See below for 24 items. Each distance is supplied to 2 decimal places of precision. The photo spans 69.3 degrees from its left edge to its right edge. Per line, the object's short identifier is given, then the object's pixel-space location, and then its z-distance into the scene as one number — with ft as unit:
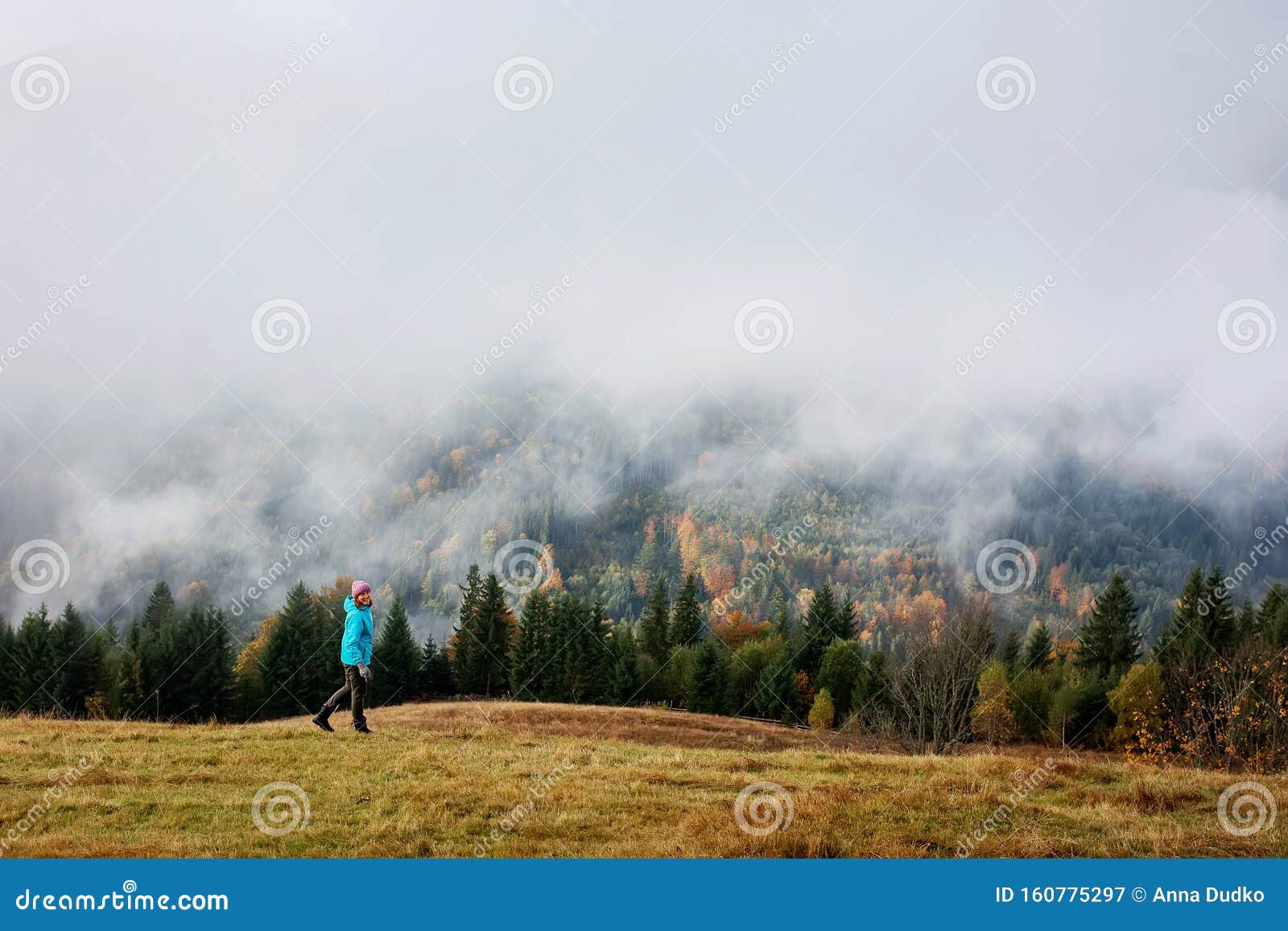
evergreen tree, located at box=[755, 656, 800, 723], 264.72
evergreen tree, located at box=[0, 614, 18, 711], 213.05
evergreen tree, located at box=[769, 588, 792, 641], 329.40
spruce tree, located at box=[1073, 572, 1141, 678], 322.55
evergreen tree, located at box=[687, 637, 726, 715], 264.11
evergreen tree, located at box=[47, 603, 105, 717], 207.72
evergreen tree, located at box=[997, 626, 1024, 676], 267.59
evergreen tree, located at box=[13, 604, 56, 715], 206.80
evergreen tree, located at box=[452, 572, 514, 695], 276.41
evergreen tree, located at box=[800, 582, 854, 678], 279.69
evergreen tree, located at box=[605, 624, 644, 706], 268.82
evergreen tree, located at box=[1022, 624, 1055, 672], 276.62
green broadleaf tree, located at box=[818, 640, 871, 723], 256.32
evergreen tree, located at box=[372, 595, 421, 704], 248.73
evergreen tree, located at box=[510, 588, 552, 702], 268.00
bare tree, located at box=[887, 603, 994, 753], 149.59
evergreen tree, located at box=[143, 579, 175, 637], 283.18
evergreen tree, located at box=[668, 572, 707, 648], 315.19
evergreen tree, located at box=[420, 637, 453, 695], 275.18
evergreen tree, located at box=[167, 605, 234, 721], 209.05
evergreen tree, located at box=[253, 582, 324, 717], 228.02
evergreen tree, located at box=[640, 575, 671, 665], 306.14
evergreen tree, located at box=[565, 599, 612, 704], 268.41
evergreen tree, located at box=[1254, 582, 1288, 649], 249.14
